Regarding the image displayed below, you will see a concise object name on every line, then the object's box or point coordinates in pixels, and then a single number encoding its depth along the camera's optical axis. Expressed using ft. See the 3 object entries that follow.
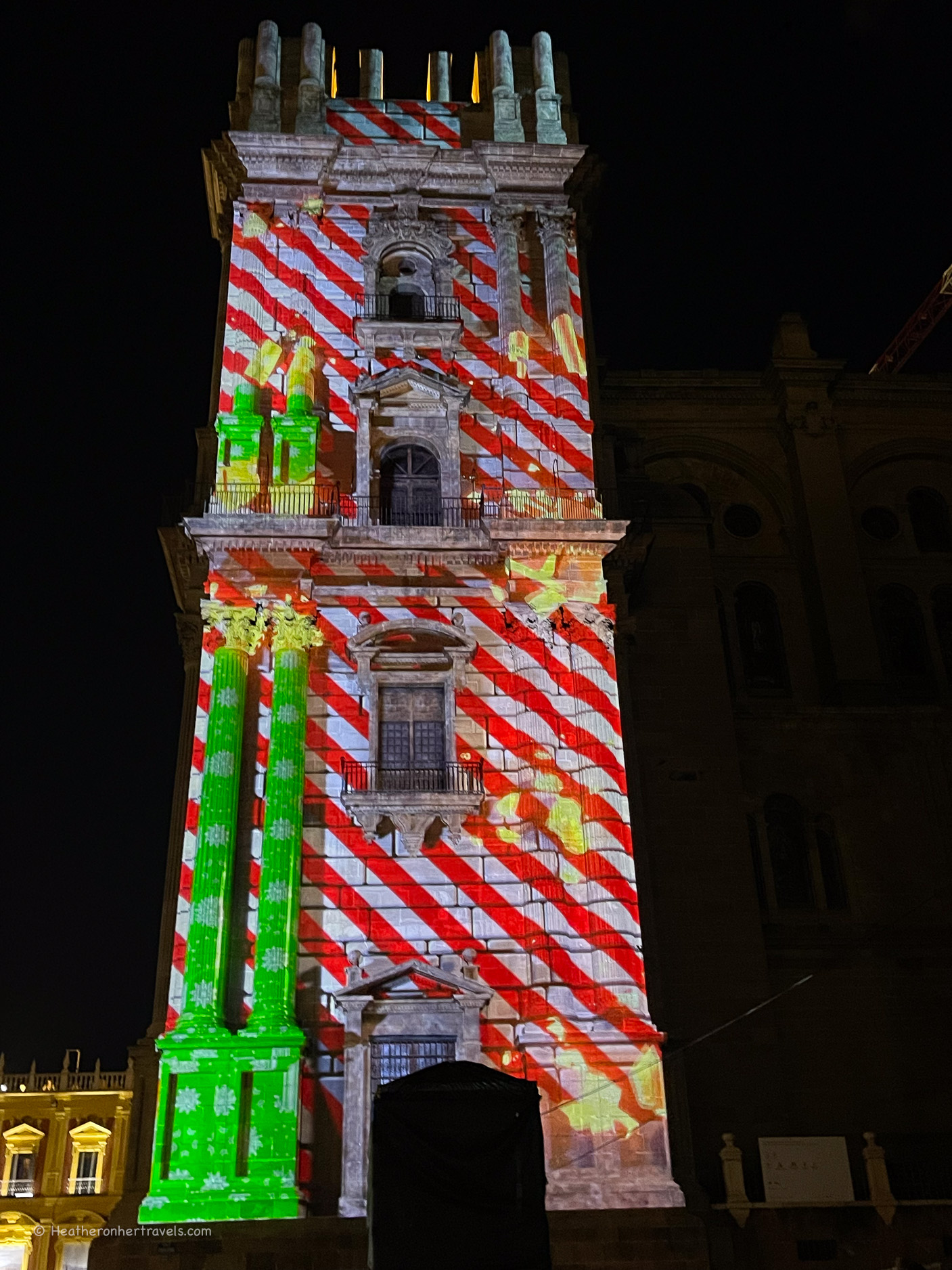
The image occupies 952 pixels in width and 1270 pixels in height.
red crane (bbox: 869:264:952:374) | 224.53
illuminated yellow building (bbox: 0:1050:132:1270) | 196.24
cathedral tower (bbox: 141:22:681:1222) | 78.89
